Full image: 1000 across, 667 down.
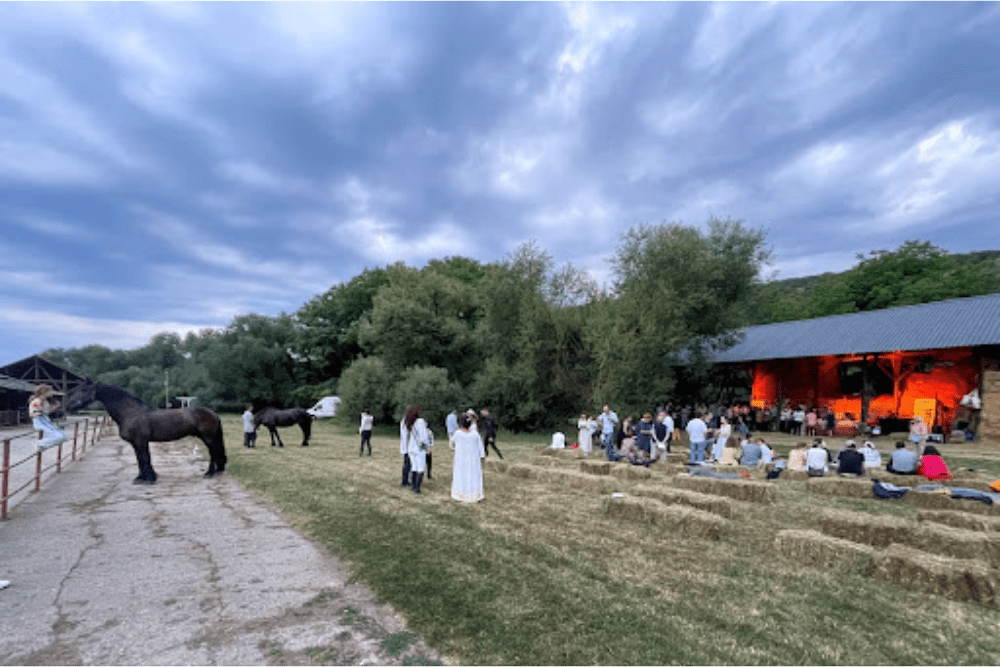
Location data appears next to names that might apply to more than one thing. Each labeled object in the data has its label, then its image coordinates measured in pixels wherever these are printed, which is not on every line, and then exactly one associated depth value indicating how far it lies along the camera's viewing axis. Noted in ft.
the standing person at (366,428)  59.57
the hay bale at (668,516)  24.67
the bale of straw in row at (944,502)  30.94
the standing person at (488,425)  55.83
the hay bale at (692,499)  28.60
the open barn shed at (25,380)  110.63
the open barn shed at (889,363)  73.31
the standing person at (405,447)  36.90
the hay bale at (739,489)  33.88
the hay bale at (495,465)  47.67
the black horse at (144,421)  38.17
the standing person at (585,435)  62.80
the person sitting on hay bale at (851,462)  41.68
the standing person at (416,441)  35.81
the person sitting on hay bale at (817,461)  42.34
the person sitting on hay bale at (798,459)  44.75
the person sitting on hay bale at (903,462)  41.65
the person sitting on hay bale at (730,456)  51.47
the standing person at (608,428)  56.95
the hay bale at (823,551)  20.15
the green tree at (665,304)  80.28
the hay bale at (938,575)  17.06
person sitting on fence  31.76
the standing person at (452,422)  47.73
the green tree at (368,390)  100.52
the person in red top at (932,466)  39.42
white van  147.13
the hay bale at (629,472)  42.50
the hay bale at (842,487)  36.60
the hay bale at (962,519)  26.12
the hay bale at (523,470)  42.49
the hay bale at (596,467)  44.56
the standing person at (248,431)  65.36
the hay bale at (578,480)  36.56
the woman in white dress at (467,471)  32.91
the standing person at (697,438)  51.80
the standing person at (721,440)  53.66
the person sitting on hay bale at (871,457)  46.42
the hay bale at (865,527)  23.86
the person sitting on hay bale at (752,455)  48.51
